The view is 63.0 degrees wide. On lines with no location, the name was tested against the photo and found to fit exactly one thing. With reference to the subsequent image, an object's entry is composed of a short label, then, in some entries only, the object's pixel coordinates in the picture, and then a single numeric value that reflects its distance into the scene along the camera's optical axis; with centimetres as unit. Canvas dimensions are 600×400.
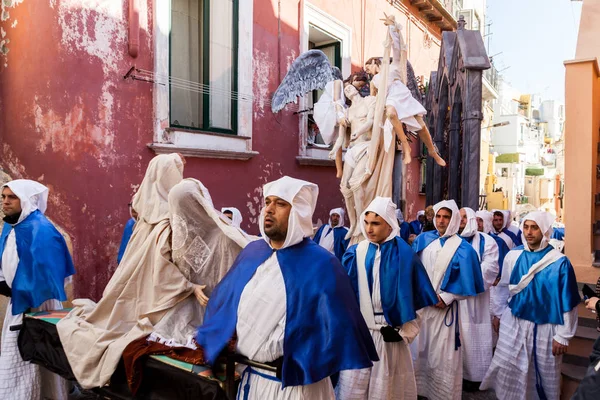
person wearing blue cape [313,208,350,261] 822
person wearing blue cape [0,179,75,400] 420
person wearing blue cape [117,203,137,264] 623
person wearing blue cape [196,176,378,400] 253
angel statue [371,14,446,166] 557
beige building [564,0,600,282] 537
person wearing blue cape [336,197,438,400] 369
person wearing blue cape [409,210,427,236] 924
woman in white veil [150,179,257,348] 364
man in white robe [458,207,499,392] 527
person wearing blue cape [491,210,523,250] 748
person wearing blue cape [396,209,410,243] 755
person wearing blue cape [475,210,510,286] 682
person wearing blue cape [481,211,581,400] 419
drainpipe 673
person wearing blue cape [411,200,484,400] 461
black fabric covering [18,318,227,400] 288
